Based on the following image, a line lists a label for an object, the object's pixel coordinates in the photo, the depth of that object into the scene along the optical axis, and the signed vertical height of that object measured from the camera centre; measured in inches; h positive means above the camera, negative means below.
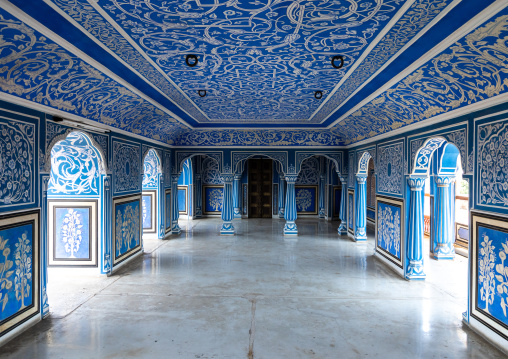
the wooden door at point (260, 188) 511.5 -17.6
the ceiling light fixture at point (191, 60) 139.7 +51.0
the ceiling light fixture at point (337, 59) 139.9 +50.3
